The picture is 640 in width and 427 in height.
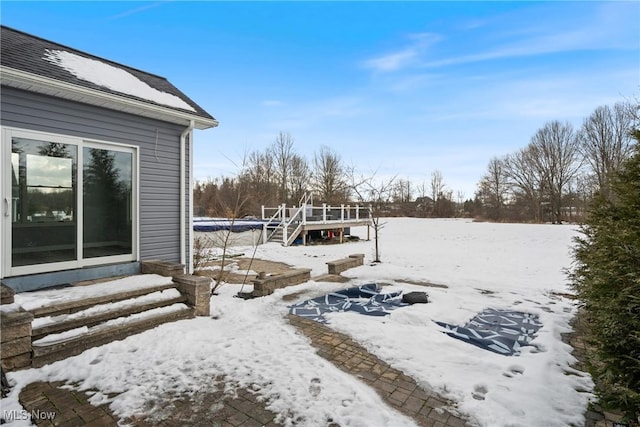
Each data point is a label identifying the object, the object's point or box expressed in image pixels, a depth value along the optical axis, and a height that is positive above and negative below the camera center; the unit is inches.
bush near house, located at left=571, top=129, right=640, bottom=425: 78.2 -24.9
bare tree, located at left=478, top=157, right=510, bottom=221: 1339.8 +114.0
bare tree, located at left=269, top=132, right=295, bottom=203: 1202.0 +222.7
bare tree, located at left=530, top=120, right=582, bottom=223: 1175.0 +213.9
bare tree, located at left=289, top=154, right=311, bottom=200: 1205.9 +134.7
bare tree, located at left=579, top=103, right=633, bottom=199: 1022.5 +272.3
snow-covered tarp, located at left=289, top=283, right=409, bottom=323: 183.6 -59.2
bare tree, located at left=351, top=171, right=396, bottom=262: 506.3 +35.2
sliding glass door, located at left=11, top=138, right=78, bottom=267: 158.2 +5.5
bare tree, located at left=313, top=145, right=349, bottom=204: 1076.5 +136.4
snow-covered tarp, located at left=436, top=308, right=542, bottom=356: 141.1 -60.4
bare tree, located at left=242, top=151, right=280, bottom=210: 898.9 +117.5
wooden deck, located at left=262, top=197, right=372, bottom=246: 574.2 -20.3
